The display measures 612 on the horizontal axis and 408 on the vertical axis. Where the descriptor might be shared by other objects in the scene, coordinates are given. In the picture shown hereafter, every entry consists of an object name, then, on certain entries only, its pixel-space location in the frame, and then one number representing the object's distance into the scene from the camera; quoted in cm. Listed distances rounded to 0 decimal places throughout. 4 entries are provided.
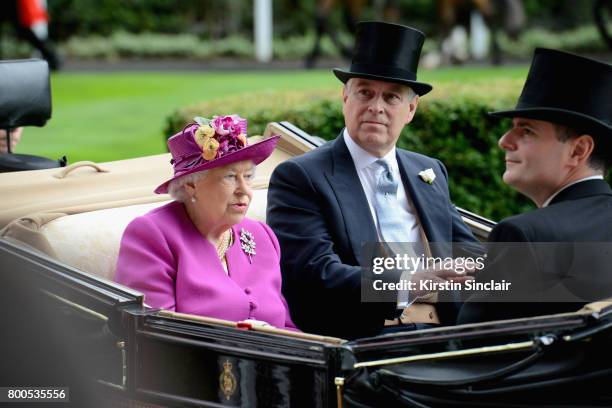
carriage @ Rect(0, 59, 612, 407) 512
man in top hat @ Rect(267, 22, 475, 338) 719
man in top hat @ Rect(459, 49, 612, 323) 556
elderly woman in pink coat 642
